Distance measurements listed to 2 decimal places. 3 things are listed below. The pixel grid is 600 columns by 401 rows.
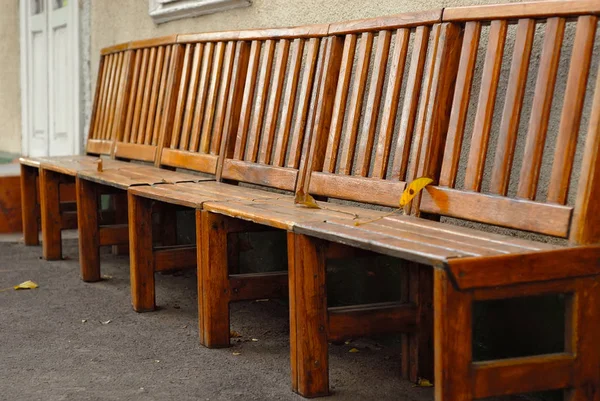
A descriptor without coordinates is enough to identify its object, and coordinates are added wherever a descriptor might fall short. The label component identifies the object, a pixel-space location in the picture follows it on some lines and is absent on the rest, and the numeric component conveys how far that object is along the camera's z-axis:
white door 6.52
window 4.46
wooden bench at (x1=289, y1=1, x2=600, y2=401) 1.96
